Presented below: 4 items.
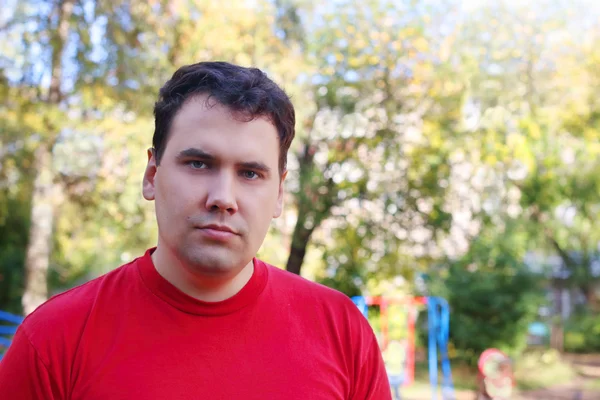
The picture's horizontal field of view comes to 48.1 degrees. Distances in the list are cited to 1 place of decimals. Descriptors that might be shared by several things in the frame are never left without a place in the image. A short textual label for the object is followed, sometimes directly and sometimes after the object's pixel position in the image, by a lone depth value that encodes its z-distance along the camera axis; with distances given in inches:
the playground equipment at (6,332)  386.0
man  50.9
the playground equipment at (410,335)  399.2
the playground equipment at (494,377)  327.3
